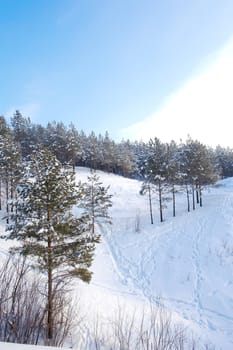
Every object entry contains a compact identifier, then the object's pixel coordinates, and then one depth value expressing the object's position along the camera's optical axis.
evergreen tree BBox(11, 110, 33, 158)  59.53
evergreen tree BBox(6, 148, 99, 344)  11.26
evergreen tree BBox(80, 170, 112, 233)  31.14
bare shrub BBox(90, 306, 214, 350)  9.84
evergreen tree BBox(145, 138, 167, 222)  33.66
